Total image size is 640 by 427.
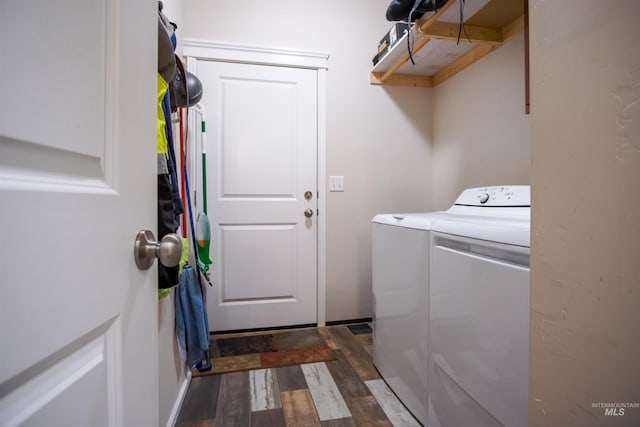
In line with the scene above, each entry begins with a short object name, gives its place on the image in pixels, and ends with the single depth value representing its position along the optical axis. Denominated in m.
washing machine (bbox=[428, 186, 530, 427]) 0.76
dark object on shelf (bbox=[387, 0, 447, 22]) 1.42
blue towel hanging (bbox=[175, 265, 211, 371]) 1.32
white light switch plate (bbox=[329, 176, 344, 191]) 2.28
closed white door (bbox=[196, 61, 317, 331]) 2.09
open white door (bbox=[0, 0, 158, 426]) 0.23
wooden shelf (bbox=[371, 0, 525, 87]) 1.48
